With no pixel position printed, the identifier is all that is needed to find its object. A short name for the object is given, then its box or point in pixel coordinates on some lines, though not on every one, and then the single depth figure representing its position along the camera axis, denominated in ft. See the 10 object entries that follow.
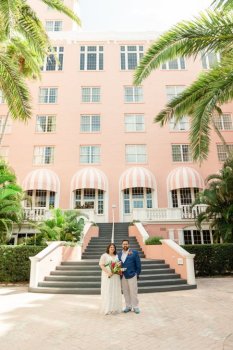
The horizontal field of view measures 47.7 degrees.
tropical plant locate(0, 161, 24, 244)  46.34
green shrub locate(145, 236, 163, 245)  46.10
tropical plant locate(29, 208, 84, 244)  47.03
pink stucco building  78.43
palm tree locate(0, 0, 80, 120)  30.76
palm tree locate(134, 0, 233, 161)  24.61
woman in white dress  22.12
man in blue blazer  22.81
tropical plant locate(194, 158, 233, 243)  50.96
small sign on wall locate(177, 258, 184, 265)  37.28
